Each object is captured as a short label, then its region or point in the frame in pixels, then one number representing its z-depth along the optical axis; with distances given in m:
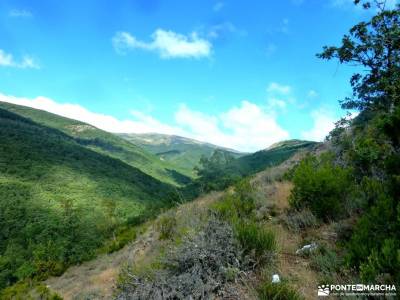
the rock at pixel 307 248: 4.53
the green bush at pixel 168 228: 8.62
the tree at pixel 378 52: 11.51
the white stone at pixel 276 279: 3.73
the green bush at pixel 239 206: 6.32
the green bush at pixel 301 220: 5.59
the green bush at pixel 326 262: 3.77
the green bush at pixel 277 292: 3.34
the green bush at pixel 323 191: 5.58
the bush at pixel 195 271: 3.98
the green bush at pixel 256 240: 4.43
